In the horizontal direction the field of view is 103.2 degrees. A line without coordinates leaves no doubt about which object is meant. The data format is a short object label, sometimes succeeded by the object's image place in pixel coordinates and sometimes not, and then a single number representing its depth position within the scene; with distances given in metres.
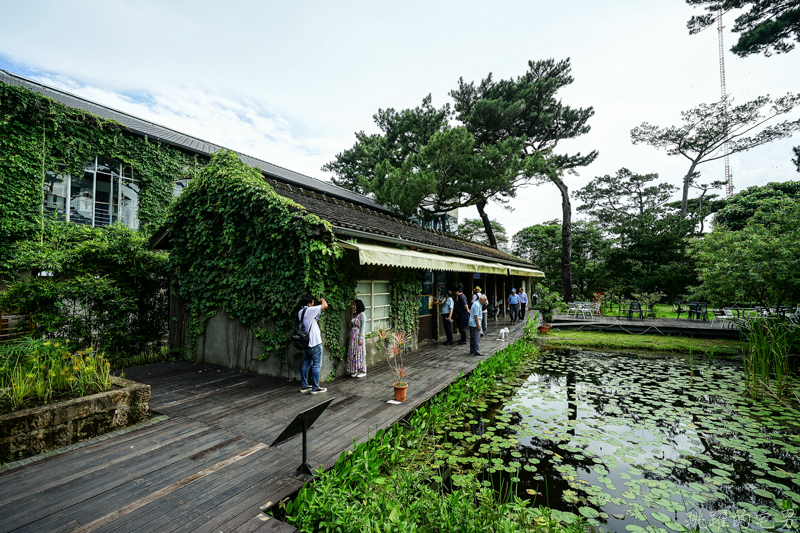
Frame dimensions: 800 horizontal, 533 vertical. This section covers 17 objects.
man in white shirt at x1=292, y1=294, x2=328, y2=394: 5.09
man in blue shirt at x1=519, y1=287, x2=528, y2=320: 16.47
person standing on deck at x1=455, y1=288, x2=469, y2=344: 9.33
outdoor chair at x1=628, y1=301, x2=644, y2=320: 14.79
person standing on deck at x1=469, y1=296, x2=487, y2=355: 8.25
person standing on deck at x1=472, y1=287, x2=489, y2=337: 8.94
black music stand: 2.82
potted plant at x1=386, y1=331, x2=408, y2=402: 5.02
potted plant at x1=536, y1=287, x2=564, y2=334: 14.77
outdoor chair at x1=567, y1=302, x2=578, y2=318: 16.28
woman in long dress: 6.20
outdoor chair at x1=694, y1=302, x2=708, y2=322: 14.03
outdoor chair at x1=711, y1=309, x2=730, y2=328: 13.03
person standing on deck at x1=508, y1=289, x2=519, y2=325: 15.21
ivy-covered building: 5.98
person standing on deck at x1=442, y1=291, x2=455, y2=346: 9.87
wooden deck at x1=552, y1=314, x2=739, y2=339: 11.85
